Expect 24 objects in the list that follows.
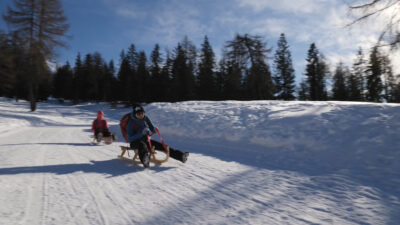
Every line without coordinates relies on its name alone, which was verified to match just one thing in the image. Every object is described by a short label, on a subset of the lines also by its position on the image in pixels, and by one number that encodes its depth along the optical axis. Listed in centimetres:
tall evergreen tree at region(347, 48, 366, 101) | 3725
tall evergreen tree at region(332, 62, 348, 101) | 3834
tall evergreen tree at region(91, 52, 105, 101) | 5335
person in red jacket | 862
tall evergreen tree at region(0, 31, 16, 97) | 2201
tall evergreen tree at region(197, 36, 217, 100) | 3791
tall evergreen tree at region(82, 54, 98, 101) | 5297
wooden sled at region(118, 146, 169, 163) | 539
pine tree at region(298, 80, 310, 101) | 4769
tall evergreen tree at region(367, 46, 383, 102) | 3275
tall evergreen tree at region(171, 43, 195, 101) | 3700
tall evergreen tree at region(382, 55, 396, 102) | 3499
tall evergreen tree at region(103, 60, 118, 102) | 5189
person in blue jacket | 515
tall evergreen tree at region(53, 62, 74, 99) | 6078
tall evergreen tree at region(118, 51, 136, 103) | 4856
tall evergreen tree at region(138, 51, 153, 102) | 4306
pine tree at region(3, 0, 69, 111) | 2253
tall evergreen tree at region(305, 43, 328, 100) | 3859
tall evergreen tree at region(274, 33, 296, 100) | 4275
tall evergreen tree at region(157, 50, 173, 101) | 3940
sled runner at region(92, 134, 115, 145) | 859
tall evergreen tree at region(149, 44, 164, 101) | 4197
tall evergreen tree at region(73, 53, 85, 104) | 5562
